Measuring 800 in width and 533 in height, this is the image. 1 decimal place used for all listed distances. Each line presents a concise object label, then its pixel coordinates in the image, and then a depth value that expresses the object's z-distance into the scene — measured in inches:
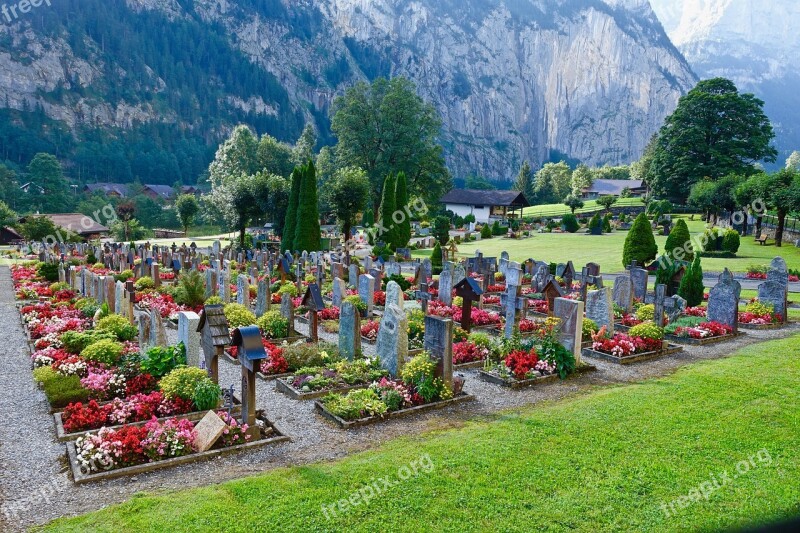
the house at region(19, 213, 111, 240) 2336.2
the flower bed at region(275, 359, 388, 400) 404.5
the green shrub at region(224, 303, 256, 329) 562.3
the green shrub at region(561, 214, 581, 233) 2257.6
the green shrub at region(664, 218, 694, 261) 1200.2
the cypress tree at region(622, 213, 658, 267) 1186.6
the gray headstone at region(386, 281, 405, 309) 516.4
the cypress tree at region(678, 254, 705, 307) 740.6
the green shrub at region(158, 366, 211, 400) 362.3
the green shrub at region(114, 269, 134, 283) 961.0
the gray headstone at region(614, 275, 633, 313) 722.8
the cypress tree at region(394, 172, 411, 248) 1692.9
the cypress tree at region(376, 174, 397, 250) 1685.5
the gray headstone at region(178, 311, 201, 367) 411.6
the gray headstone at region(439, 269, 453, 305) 721.6
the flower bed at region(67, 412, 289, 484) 278.7
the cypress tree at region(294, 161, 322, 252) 1569.9
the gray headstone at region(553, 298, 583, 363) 458.0
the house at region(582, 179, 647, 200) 3784.5
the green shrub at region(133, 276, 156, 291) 877.5
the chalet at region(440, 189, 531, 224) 2842.0
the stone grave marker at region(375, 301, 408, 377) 427.8
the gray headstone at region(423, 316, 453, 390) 390.0
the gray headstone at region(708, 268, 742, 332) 600.1
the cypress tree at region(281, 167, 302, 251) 1630.2
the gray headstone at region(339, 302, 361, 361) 471.5
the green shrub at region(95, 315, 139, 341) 523.8
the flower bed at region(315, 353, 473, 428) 352.2
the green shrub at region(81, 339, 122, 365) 427.2
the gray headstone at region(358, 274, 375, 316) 698.8
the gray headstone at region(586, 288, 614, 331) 563.3
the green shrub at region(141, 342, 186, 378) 409.7
